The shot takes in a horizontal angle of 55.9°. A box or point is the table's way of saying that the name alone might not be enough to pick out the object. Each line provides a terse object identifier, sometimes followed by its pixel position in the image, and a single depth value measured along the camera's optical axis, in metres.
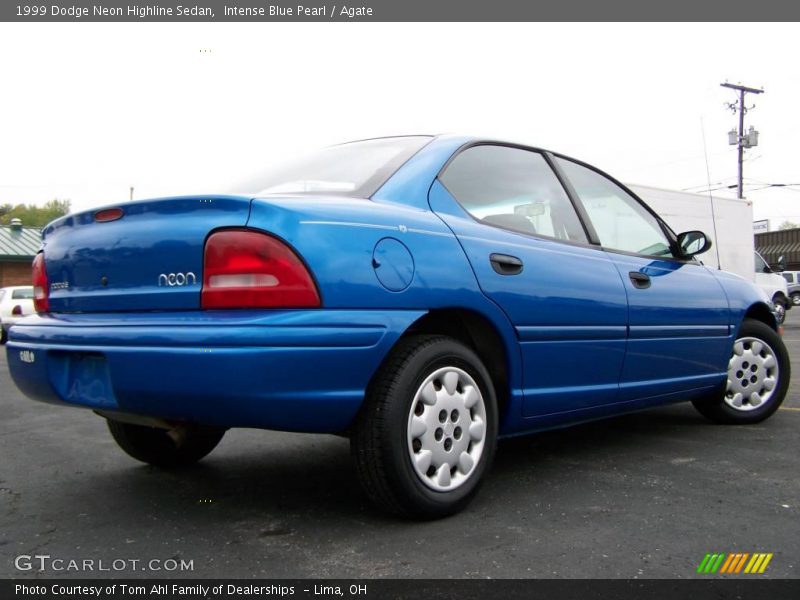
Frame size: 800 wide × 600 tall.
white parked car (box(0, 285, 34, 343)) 19.25
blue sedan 2.44
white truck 14.41
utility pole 36.09
